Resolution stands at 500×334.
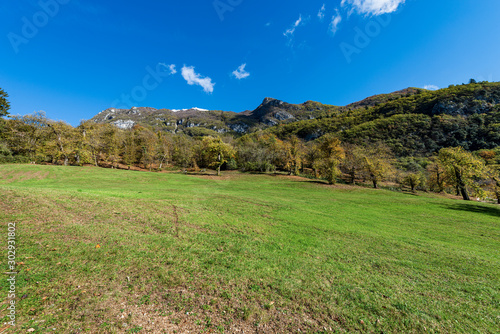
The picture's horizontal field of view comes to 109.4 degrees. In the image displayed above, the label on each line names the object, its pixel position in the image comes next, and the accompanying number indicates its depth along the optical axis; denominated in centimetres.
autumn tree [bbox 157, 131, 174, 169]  5719
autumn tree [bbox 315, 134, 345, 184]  3192
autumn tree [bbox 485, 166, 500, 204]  2286
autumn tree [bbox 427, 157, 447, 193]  3531
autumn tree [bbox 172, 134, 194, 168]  5784
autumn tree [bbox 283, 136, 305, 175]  4522
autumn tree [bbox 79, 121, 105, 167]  4467
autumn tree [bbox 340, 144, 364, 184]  3306
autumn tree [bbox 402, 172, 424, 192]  3300
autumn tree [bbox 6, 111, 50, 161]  3878
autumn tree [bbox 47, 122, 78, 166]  4036
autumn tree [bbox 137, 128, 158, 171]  5382
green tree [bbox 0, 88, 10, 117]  3850
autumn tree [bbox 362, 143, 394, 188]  3120
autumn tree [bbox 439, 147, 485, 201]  2444
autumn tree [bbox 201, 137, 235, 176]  4278
